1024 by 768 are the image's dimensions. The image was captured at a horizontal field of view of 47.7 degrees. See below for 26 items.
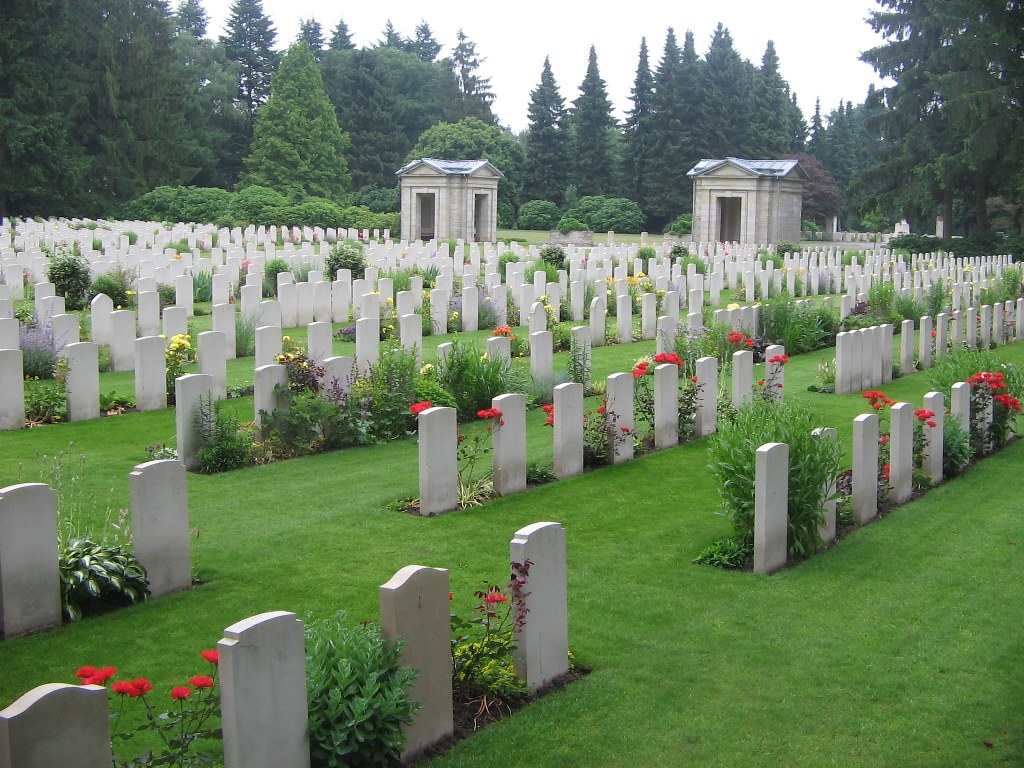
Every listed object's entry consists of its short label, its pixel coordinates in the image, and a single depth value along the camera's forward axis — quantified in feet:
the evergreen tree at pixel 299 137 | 180.24
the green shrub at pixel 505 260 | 83.45
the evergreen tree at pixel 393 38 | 279.49
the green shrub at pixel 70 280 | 57.36
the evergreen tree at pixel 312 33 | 230.89
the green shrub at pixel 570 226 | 166.32
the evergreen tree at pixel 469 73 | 239.91
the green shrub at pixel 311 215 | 139.33
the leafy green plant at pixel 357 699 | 13.52
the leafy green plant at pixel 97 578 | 18.65
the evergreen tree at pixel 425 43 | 273.95
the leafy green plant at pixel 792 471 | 22.81
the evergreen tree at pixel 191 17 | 221.66
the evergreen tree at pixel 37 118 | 146.51
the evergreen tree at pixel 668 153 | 194.80
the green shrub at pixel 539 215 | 185.16
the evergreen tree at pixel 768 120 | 200.85
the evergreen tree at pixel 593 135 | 200.85
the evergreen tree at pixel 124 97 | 160.65
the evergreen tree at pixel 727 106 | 196.65
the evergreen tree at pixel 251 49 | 211.00
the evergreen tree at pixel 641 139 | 196.95
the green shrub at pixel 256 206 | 139.23
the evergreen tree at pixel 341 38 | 235.61
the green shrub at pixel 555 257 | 84.99
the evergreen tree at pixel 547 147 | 200.34
